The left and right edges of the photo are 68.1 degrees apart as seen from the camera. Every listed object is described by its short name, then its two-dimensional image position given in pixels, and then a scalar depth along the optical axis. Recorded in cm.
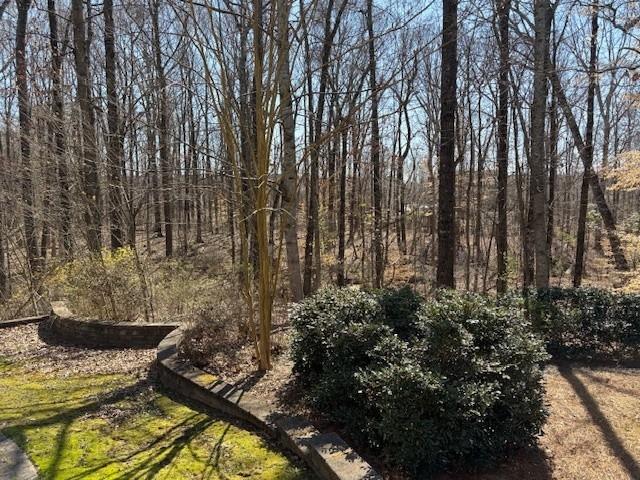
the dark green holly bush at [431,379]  276
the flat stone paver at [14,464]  310
